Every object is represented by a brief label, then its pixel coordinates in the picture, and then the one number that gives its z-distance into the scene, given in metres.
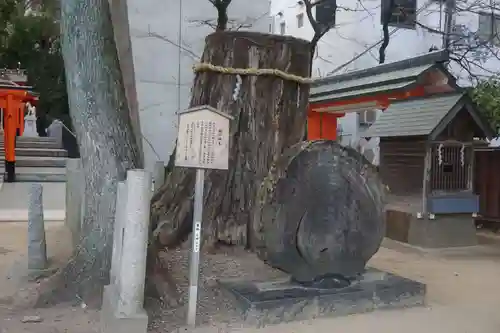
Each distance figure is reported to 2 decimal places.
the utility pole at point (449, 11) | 17.96
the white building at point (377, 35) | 22.31
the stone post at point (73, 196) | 8.30
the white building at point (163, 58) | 18.53
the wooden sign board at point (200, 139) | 4.88
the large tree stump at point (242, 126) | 6.70
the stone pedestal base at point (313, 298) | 4.98
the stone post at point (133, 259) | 4.49
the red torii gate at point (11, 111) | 19.25
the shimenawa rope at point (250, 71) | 6.60
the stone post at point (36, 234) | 6.89
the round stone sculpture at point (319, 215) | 5.28
